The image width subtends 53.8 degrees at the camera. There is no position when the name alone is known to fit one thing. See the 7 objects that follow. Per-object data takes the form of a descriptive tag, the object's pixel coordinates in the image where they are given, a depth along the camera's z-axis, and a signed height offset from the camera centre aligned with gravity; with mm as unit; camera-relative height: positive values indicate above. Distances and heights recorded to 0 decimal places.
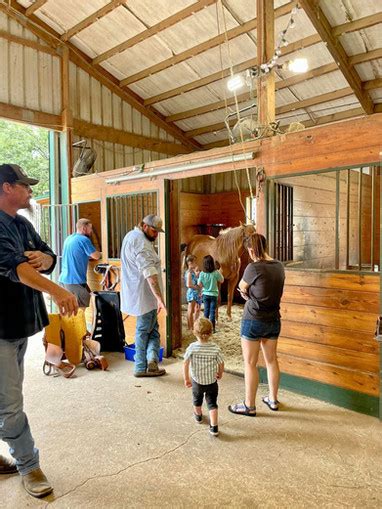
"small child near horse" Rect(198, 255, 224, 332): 4621 -465
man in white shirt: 3377 -358
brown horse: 5805 -93
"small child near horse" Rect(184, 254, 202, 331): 4855 -574
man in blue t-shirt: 4207 -167
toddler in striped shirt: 2359 -752
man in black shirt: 1788 -364
